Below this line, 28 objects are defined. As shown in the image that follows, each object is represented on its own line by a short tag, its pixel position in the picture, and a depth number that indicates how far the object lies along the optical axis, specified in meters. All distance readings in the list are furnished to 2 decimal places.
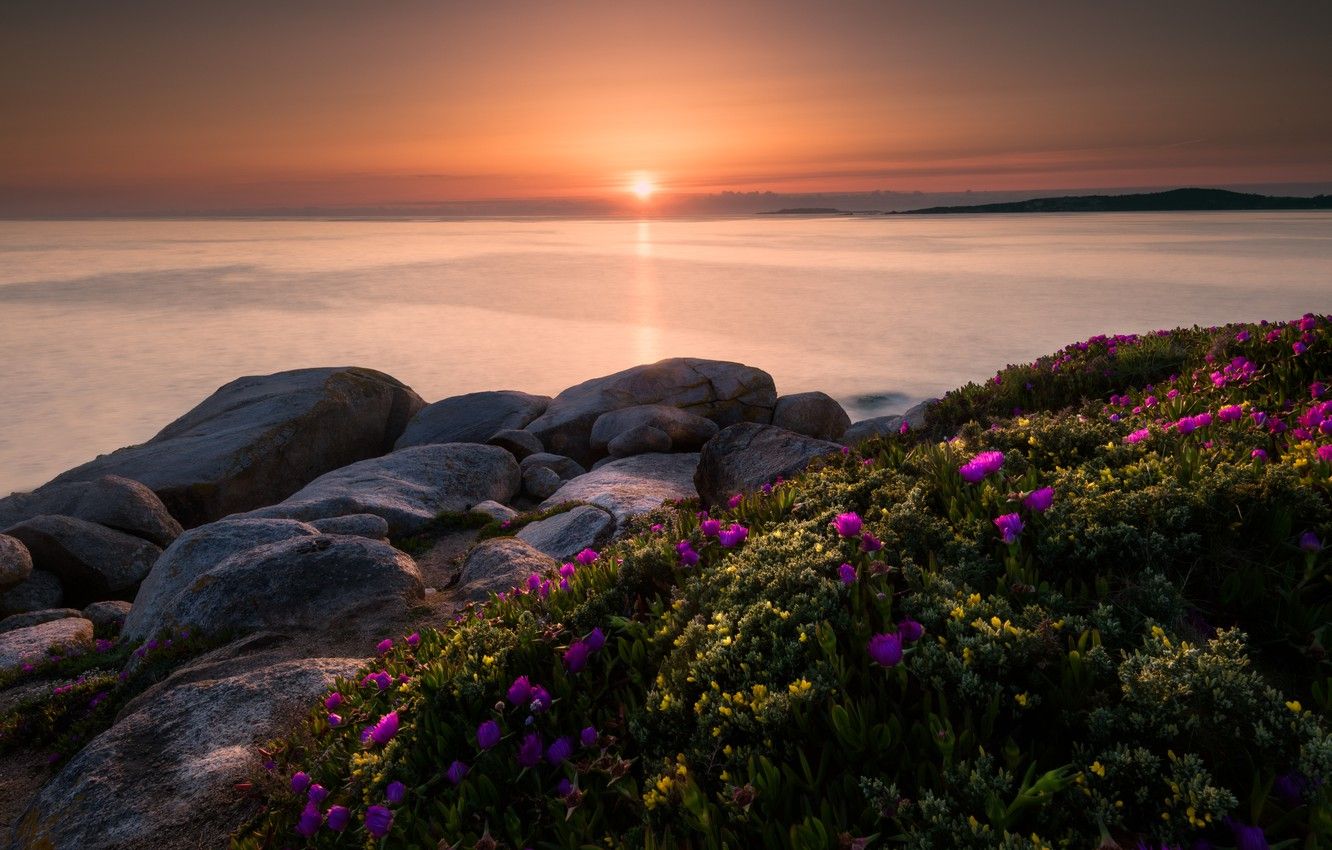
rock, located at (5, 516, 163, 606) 14.84
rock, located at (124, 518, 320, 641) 10.79
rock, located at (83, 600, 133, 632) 13.02
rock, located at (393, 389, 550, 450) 24.52
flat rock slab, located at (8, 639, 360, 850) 5.02
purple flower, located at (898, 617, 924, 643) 3.40
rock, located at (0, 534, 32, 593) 13.59
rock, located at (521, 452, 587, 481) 21.42
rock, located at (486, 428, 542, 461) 22.80
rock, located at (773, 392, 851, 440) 23.47
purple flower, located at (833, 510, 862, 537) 4.16
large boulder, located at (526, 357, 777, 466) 23.89
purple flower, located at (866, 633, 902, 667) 3.16
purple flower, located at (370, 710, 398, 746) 4.17
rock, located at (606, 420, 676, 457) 20.66
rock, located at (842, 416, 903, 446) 20.80
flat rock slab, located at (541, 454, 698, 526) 15.39
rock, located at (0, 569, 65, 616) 14.29
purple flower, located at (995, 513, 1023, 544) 3.90
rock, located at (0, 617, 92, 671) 10.98
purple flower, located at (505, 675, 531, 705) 3.95
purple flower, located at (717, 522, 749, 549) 4.70
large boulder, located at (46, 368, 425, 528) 19.67
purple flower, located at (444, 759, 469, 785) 3.73
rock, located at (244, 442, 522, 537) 15.88
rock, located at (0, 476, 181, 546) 16.80
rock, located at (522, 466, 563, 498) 20.20
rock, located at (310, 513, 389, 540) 13.38
